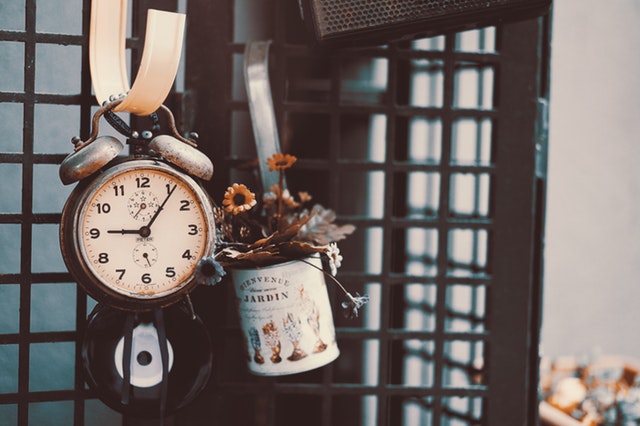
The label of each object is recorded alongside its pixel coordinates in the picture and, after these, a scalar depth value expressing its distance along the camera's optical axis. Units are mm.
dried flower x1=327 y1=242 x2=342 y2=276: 1075
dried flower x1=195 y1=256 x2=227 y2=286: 1000
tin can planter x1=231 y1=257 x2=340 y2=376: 1097
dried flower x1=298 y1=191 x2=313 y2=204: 1188
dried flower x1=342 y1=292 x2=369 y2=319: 1078
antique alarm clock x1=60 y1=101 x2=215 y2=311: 1005
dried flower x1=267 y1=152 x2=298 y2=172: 1120
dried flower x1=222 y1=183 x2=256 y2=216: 1070
